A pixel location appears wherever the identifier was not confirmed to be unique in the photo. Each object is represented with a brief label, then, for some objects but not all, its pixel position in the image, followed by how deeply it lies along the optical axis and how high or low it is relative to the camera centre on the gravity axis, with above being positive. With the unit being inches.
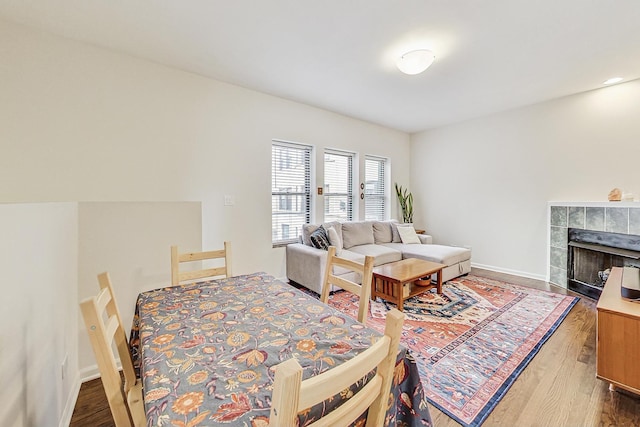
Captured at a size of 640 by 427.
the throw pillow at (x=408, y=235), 181.8 -16.4
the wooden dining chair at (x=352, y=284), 52.8 -15.4
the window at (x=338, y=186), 176.9 +17.5
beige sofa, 133.2 -22.8
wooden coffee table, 110.7 -29.7
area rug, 66.6 -43.1
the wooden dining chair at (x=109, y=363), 31.3 -18.3
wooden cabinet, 62.5 -32.4
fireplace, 119.0 -21.9
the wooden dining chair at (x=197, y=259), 66.4 -13.2
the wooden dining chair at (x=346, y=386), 17.3 -13.2
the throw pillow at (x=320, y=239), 140.8 -14.7
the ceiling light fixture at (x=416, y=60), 96.6 +55.3
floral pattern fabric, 26.2 -18.6
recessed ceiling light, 125.4 +61.9
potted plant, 216.4 +5.7
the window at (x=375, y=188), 201.2 +17.7
